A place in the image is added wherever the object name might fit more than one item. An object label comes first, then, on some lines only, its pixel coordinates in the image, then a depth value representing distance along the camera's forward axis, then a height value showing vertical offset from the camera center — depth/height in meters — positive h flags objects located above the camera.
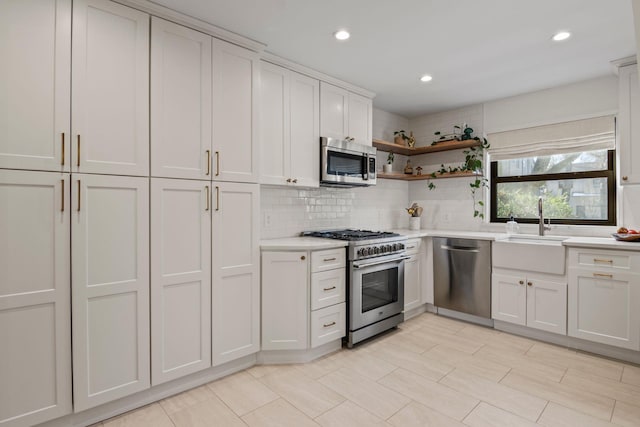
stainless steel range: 2.94 -0.65
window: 3.35 +0.45
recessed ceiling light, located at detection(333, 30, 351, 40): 2.46 +1.35
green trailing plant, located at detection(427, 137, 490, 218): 4.04 +0.56
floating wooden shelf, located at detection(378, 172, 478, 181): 4.05 +0.48
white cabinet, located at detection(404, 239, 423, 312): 3.65 -0.71
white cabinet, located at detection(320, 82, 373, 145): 3.29 +1.04
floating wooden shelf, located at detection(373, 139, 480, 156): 4.02 +0.85
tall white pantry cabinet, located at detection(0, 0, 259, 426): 1.70 +0.04
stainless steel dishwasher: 3.48 -0.71
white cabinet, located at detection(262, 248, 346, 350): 2.66 -0.70
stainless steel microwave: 3.21 +0.51
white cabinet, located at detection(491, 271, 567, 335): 3.01 -0.84
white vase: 4.43 -0.12
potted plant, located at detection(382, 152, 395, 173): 4.24 +0.62
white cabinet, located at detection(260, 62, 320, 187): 2.85 +0.78
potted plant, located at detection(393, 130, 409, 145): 4.39 +1.01
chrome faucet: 3.48 -0.12
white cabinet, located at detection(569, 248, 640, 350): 2.67 -0.69
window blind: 3.31 +0.81
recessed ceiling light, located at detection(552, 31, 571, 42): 2.46 +1.34
